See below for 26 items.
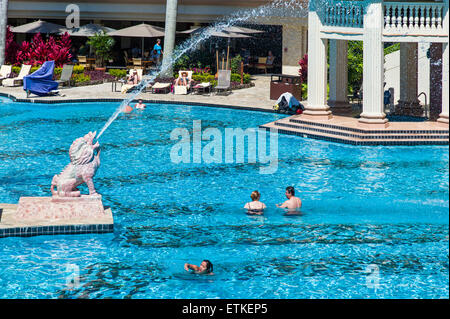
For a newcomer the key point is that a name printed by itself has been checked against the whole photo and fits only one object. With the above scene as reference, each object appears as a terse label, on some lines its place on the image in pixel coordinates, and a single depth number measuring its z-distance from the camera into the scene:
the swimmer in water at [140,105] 29.95
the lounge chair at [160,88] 33.56
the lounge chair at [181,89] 33.38
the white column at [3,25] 35.66
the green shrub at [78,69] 36.66
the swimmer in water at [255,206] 16.36
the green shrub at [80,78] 35.78
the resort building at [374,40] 23.64
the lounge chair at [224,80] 33.66
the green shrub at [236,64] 37.00
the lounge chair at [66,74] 34.62
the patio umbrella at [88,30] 40.03
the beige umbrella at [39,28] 40.19
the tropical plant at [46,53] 36.84
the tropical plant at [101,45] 40.16
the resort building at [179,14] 38.50
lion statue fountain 15.17
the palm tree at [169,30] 36.44
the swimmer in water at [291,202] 16.45
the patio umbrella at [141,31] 38.50
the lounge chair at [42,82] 31.48
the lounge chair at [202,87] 33.47
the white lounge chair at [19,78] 35.07
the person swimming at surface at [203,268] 12.84
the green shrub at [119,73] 37.44
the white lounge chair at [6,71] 36.06
